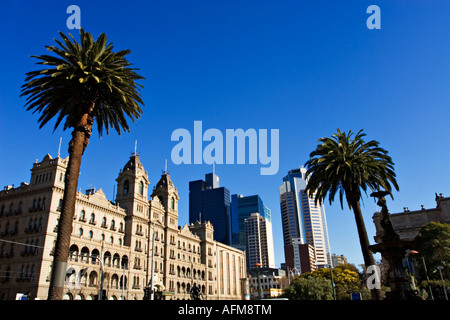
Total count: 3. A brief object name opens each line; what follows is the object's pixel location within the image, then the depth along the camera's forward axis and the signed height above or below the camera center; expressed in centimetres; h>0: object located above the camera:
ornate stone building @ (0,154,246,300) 5866 +1137
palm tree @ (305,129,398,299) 3466 +1138
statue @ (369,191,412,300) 2567 +210
